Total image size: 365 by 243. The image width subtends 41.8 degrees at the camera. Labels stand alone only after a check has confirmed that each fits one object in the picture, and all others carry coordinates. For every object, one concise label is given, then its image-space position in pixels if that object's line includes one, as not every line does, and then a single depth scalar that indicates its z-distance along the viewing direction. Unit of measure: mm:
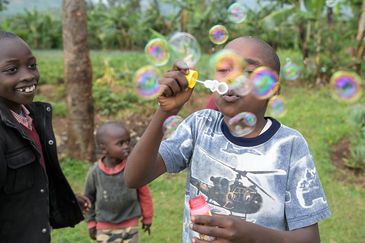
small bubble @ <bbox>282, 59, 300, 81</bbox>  2494
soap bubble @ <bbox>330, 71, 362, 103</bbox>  2685
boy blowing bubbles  1566
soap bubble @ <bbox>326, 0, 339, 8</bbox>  5141
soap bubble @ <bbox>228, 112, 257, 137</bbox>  1616
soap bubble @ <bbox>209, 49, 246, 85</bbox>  1562
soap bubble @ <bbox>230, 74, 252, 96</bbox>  1551
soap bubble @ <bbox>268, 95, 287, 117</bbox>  2230
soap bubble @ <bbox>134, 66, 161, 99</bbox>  1779
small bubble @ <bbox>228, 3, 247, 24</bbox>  3053
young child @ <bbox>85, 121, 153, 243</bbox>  3080
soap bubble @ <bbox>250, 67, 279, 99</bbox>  1598
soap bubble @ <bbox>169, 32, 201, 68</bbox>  1983
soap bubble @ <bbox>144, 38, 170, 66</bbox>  2006
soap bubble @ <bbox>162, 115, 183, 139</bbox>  1798
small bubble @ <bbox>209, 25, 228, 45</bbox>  2469
